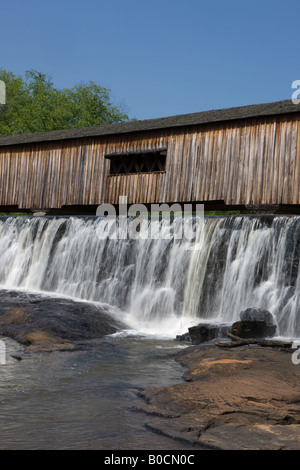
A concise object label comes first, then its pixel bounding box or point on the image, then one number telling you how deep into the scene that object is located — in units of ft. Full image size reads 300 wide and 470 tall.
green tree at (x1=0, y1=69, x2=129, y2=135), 153.79
